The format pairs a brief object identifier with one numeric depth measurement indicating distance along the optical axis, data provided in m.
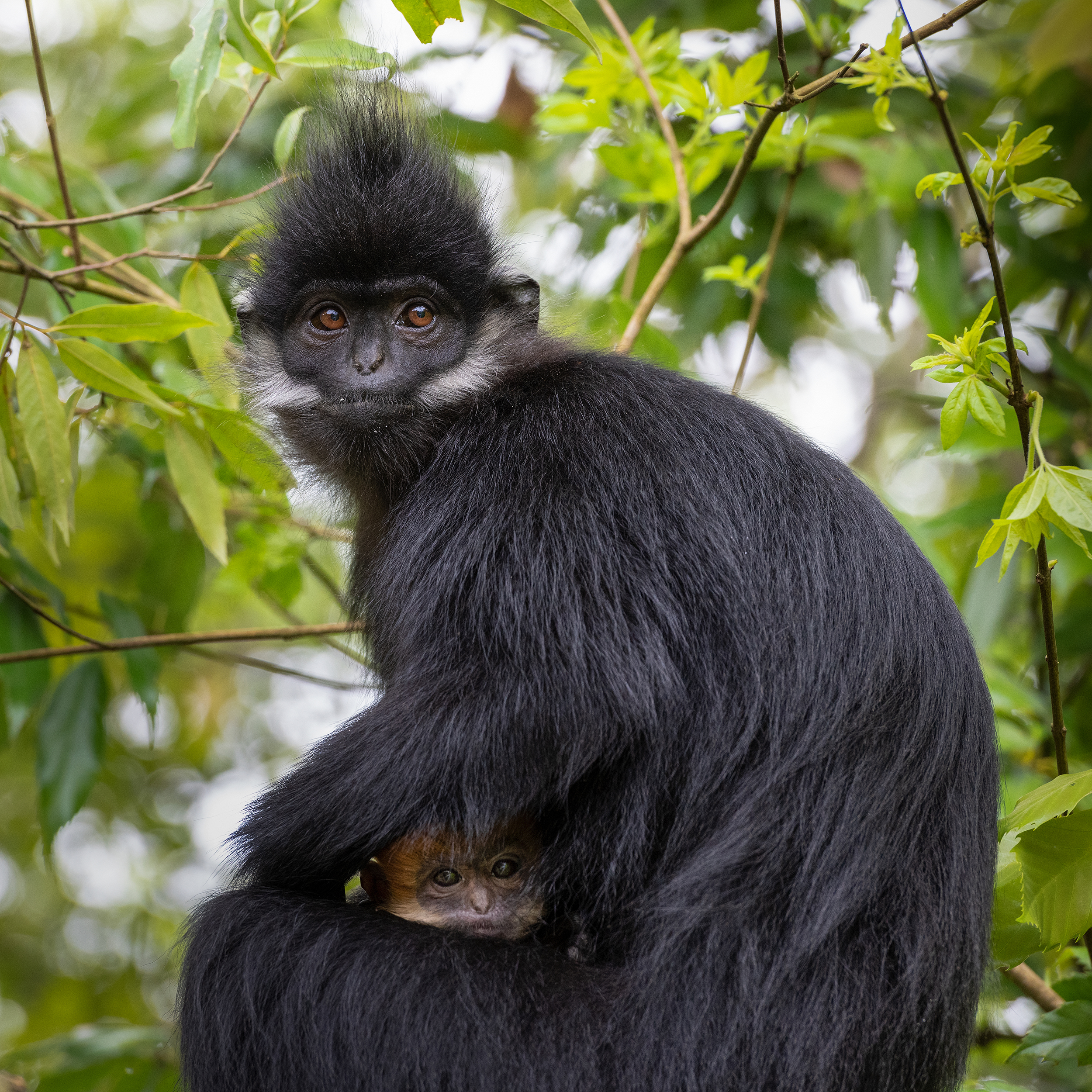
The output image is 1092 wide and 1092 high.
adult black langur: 4.22
